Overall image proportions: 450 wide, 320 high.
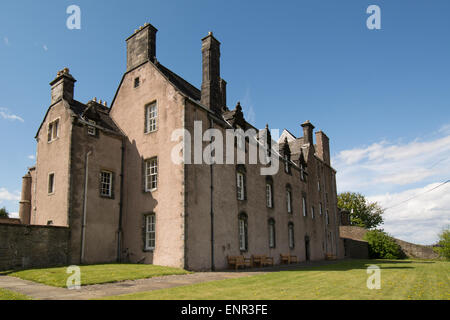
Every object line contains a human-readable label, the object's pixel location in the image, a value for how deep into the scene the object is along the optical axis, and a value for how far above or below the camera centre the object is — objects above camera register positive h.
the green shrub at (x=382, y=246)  39.12 -2.93
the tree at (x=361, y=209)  72.06 +2.62
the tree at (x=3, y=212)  52.27 +2.18
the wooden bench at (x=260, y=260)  22.05 -2.43
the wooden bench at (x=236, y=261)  19.78 -2.20
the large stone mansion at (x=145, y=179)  18.11 +2.67
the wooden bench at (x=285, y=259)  26.51 -2.81
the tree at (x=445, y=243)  30.46 -2.08
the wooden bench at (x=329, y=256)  36.00 -3.59
